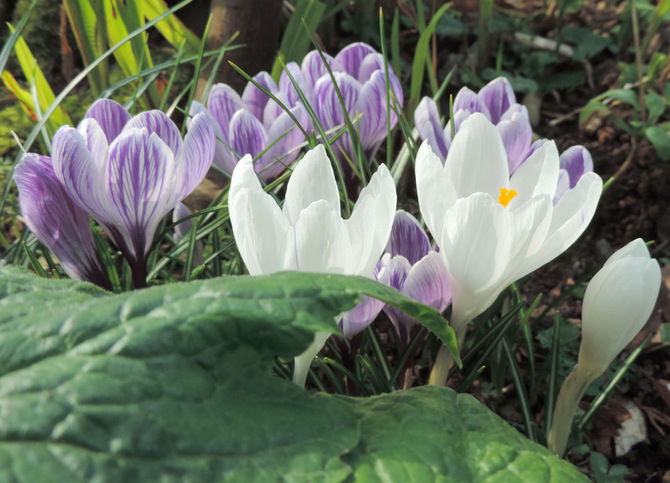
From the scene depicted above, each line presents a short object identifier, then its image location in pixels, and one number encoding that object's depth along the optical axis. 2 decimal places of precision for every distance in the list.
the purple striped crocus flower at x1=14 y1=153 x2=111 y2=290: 0.36
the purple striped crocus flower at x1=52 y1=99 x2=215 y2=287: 0.36
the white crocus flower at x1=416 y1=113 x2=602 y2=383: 0.33
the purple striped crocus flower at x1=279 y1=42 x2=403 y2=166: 0.43
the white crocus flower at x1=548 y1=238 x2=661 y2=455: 0.35
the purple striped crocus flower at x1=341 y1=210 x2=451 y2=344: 0.36
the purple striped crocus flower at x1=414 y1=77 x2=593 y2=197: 0.41
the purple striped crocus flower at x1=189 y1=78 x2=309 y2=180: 0.42
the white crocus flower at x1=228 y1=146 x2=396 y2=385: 0.32
